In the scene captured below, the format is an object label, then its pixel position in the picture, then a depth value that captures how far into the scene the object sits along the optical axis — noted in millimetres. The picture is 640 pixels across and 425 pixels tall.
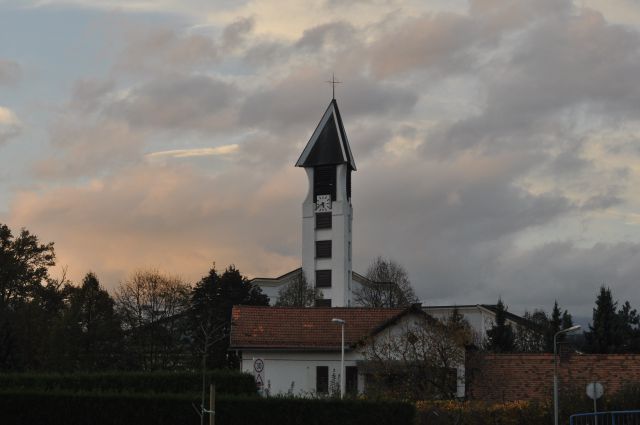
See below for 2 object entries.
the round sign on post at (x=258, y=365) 50875
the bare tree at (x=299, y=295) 87412
